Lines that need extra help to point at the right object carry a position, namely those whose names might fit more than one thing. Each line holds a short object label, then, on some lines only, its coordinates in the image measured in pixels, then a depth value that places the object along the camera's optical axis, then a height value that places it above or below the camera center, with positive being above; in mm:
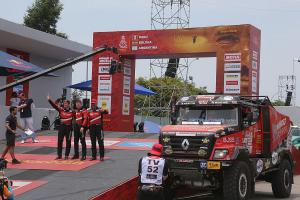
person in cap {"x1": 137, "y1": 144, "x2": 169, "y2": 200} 11000 -1370
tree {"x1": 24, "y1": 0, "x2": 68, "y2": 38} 47844 +8270
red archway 25141 +2742
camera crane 10415 +895
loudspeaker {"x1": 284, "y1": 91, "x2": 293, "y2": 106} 40506 +852
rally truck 11508 -781
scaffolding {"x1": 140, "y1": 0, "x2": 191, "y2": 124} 51406 +2375
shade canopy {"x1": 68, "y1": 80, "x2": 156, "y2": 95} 33206 +1365
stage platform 12539 -1731
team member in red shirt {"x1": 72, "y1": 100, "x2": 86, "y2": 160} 16545 -670
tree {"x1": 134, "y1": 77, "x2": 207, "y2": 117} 57122 +2101
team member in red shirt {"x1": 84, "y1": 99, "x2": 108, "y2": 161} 16219 -468
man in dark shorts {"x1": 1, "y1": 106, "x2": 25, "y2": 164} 15789 -691
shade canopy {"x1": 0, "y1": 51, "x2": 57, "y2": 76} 19422 +1497
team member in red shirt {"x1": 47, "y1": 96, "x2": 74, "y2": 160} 16953 -589
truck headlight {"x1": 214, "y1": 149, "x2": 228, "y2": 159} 11500 -904
